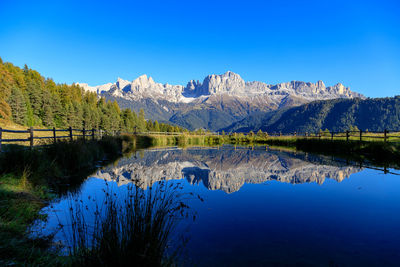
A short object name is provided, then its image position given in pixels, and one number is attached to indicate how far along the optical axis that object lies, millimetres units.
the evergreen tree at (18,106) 52594
